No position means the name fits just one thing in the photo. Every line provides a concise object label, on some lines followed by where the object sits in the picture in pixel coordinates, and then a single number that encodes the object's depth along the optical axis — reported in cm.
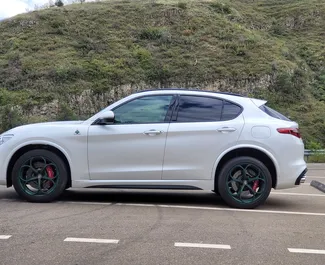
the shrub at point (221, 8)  5098
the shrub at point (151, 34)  4272
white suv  664
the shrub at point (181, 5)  4777
